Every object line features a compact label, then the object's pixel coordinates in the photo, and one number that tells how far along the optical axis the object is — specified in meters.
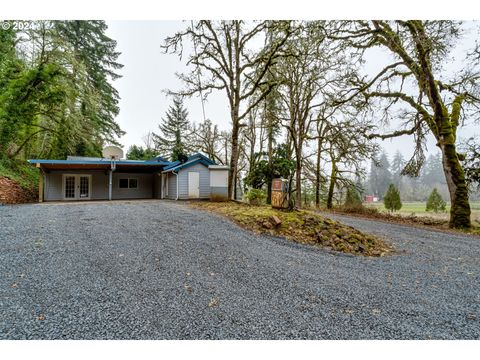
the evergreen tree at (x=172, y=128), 26.48
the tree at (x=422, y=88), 7.01
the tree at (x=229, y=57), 10.76
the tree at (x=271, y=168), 12.33
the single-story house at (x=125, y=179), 13.43
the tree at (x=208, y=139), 20.83
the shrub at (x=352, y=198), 11.93
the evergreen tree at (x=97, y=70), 16.17
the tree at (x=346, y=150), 12.43
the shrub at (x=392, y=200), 17.22
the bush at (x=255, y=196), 10.88
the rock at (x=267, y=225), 5.93
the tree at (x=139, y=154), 21.86
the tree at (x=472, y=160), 9.01
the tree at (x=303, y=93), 12.50
